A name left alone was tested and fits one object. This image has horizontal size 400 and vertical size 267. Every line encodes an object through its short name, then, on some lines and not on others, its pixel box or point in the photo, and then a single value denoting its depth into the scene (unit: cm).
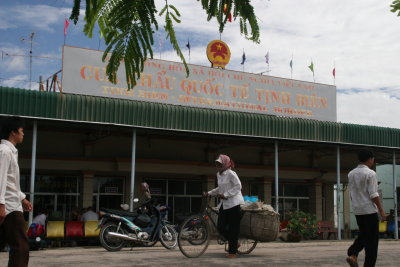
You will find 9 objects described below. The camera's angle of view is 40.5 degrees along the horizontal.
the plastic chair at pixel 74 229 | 1647
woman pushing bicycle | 944
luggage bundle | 984
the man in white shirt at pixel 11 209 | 500
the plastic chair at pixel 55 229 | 1599
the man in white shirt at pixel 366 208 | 720
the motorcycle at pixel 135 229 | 1210
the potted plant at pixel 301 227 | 1772
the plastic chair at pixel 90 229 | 1683
